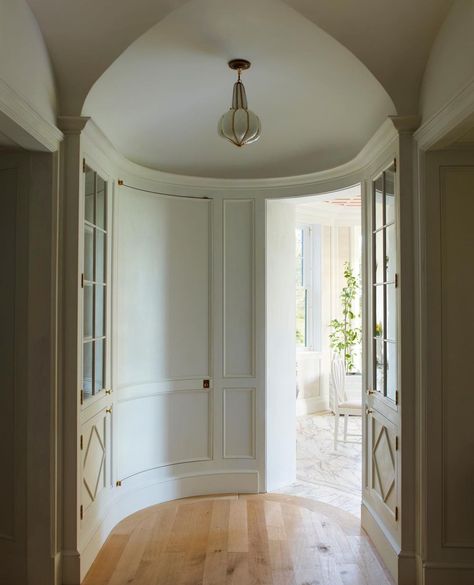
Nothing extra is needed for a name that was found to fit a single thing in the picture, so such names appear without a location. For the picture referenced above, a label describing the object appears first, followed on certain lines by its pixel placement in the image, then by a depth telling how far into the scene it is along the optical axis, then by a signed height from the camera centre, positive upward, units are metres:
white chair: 5.83 -1.11
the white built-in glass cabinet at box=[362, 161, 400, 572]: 3.08 -0.36
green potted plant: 8.05 -0.44
